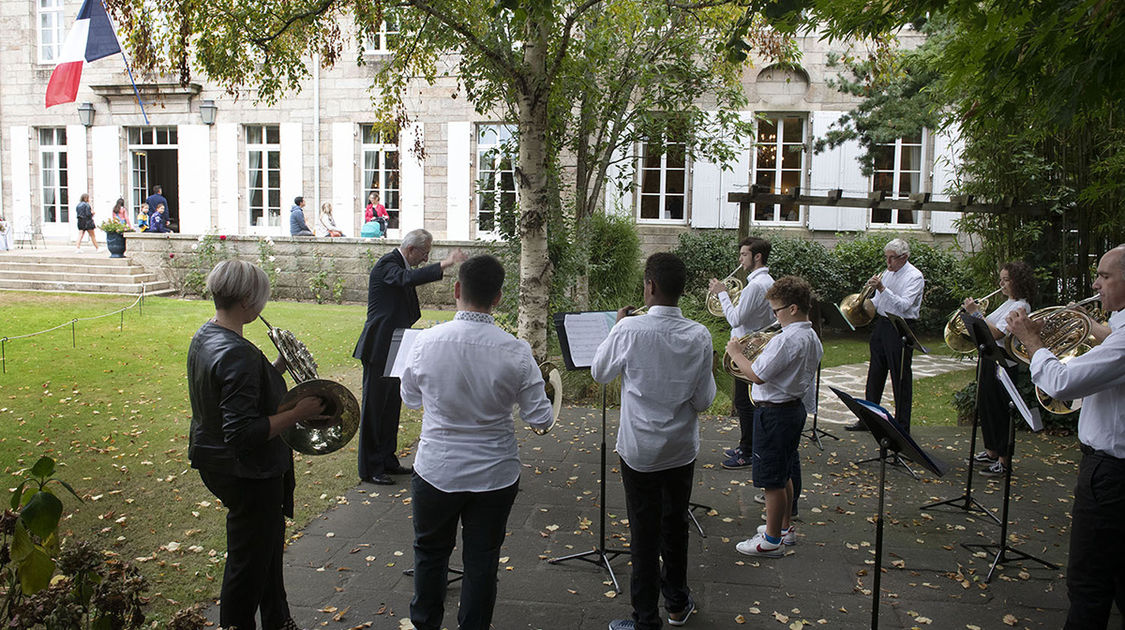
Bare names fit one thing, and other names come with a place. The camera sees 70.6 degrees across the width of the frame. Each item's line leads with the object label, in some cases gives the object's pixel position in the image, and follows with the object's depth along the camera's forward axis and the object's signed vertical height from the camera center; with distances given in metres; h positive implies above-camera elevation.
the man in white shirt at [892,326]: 7.77 -0.76
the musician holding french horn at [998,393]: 6.52 -1.31
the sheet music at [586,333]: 4.65 -0.53
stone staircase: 18.19 -0.92
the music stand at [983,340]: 4.91 -0.57
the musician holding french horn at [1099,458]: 3.46 -0.93
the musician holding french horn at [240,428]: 3.24 -0.78
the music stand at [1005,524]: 4.89 -1.73
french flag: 17.53 +4.28
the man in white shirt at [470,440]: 3.42 -0.87
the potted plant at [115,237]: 19.25 -0.02
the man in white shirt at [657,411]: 3.93 -0.83
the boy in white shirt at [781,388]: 4.83 -0.88
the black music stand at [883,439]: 3.42 -0.85
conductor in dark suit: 6.35 -0.75
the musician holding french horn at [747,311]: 6.69 -0.56
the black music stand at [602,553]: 4.75 -1.95
